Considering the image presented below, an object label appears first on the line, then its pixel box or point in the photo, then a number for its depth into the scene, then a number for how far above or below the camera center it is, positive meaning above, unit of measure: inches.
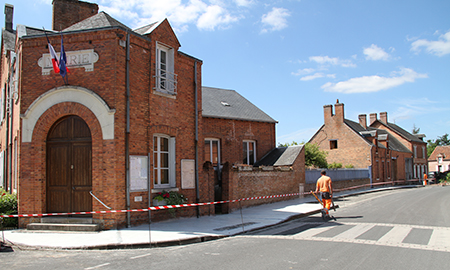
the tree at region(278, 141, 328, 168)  1123.3 -3.6
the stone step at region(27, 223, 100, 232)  392.0 -76.3
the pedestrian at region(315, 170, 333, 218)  472.4 -47.3
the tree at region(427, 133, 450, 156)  4146.2 +149.3
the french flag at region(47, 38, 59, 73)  403.9 +121.4
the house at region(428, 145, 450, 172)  2591.0 -41.6
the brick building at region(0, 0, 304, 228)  411.8 +48.4
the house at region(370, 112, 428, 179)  1881.2 +72.5
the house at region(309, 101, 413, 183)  1398.9 +39.4
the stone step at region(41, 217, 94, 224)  403.9 -70.1
